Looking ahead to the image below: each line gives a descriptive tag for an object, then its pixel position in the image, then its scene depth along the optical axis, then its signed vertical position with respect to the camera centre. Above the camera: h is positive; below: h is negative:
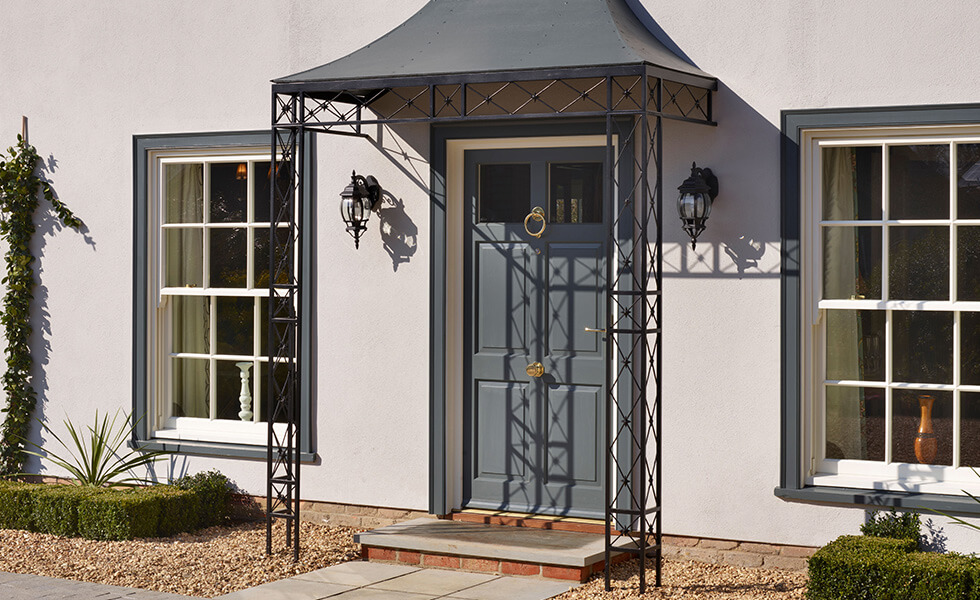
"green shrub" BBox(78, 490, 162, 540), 7.98 -1.47
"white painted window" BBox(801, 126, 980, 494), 6.78 -0.03
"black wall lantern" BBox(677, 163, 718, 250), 7.03 +0.62
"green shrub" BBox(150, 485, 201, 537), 8.17 -1.47
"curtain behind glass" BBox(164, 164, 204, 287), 8.91 +0.61
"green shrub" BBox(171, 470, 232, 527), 8.46 -1.39
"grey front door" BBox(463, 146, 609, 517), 7.66 -0.20
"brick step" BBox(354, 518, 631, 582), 6.93 -1.50
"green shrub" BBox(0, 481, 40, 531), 8.39 -1.48
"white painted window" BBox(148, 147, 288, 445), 8.67 +0.05
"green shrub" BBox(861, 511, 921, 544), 6.67 -1.27
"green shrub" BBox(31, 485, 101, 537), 8.20 -1.47
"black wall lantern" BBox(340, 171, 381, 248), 8.02 +0.69
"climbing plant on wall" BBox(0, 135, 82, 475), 9.30 +0.16
